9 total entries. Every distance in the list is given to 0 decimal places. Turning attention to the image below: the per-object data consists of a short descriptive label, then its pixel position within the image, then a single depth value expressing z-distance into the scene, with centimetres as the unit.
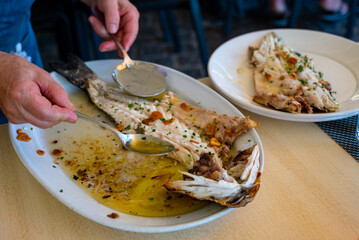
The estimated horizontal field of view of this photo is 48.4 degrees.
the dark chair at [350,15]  135
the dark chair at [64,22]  104
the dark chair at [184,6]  104
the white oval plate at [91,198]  46
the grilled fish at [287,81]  60
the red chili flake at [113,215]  47
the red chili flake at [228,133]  56
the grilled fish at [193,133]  47
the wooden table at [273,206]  48
